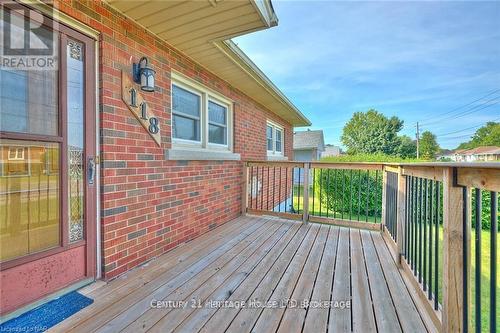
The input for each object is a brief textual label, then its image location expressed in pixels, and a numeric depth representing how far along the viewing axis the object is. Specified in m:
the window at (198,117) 3.11
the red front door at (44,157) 1.49
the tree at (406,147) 31.54
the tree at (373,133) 31.05
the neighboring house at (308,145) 18.03
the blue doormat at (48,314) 1.41
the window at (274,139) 7.06
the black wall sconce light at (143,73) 2.30
